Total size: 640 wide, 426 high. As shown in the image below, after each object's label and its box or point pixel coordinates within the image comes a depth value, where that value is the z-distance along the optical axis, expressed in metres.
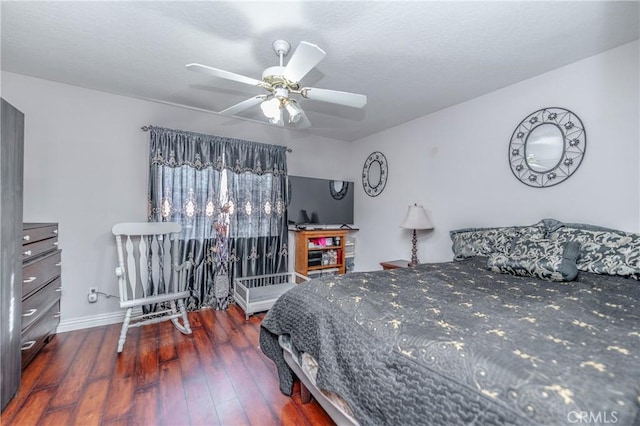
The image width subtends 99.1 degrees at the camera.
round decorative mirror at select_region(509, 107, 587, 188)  2.22
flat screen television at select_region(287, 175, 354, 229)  3.94
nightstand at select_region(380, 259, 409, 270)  3.19
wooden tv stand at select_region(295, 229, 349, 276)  3.89
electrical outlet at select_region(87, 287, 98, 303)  2.81
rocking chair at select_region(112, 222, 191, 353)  2.50
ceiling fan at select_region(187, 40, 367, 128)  1.54
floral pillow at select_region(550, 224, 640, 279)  1.68
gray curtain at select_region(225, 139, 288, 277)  3.54
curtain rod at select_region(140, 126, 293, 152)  3.03
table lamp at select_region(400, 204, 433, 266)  3.14
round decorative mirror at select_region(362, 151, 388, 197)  4.05
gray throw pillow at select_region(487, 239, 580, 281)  1.78
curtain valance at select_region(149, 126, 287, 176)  3.09
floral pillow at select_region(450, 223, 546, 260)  2.23
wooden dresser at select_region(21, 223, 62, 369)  1.94
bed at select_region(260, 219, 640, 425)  0.73
